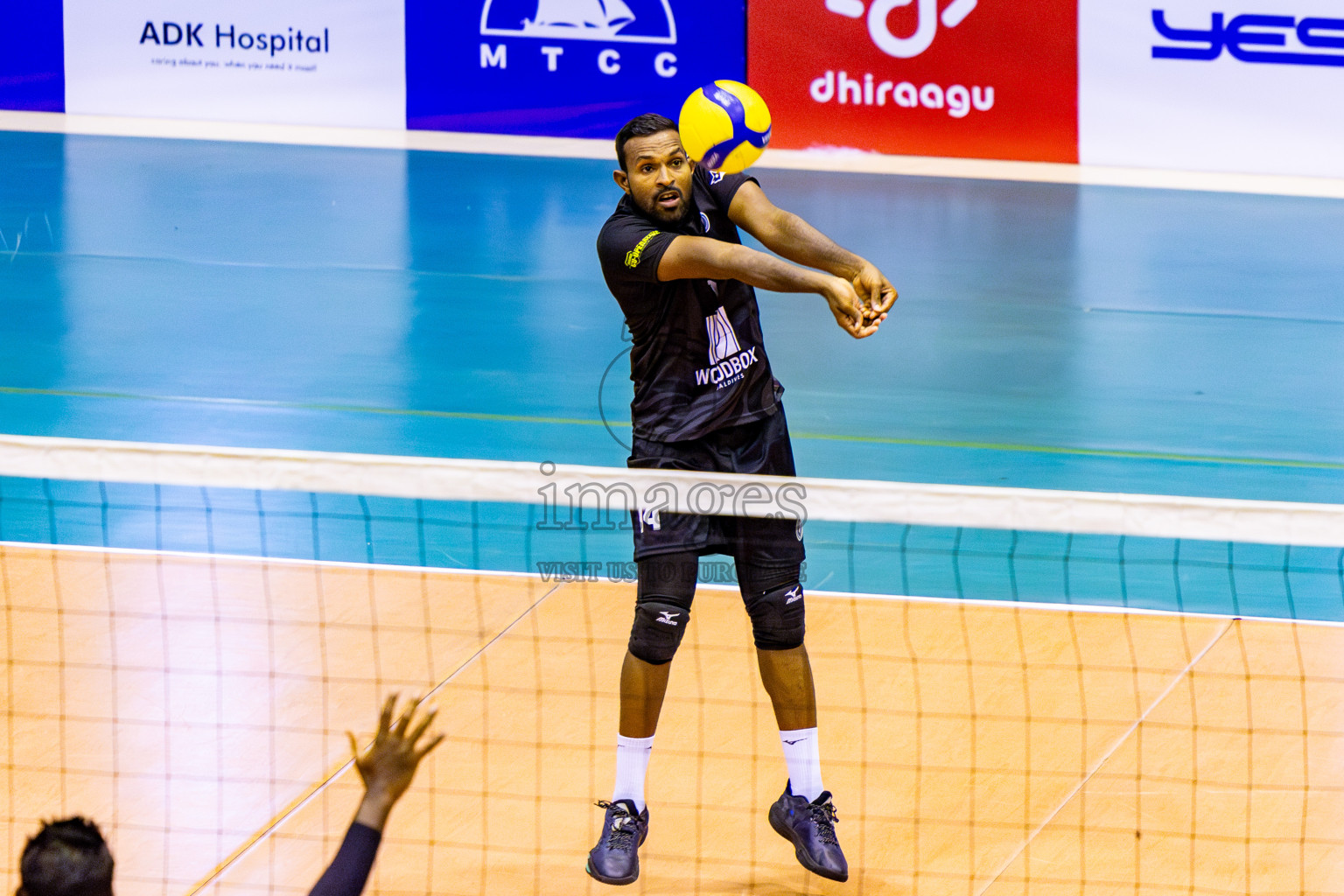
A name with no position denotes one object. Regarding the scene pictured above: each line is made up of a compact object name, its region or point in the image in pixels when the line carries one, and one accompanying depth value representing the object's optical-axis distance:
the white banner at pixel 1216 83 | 28.72
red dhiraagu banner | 29.72
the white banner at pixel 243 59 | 32.12
